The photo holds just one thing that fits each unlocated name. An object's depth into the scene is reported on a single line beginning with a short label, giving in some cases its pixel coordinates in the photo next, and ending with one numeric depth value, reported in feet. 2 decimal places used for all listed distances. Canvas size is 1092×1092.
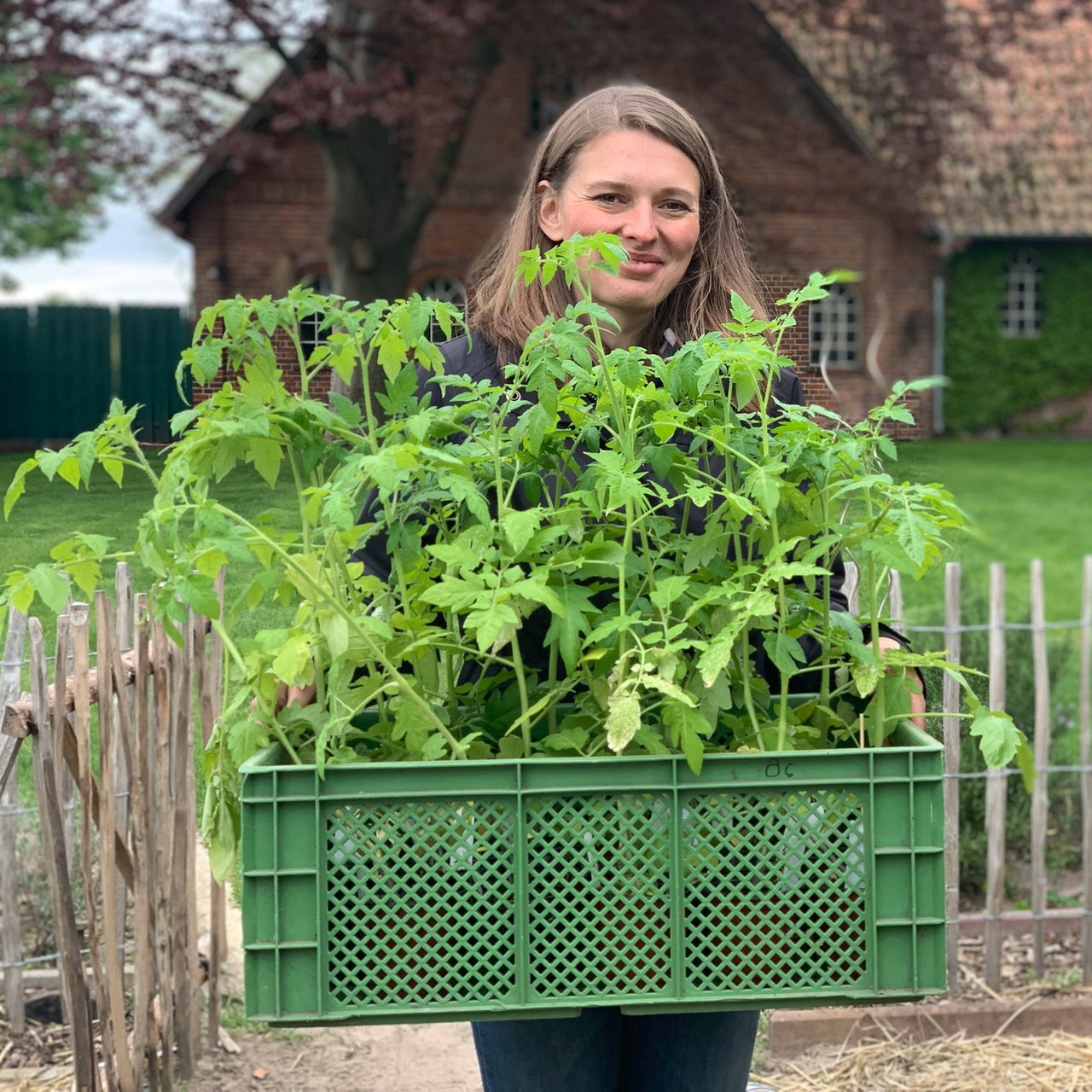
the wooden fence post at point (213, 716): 10.41
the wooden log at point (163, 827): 9.72
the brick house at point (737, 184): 53.98
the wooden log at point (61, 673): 8.77
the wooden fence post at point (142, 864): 9.25
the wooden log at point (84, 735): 8.69
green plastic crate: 4.80
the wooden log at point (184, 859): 10.11
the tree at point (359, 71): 46.47
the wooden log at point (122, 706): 9.39
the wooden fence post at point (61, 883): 8.75
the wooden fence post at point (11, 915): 11.02
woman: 6.66
